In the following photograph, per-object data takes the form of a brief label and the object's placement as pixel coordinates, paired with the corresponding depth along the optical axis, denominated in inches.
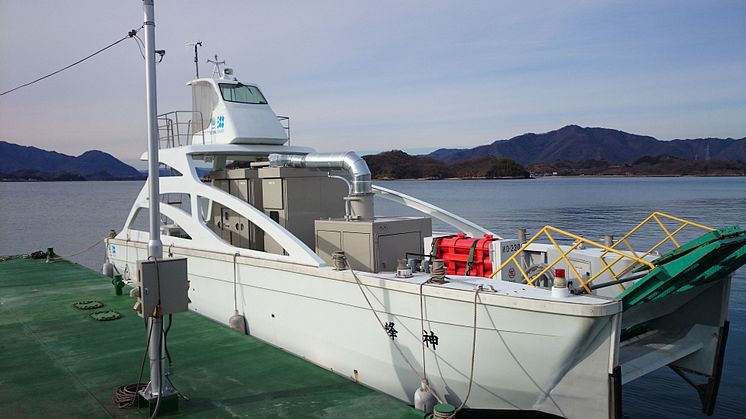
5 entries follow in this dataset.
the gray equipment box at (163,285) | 223.3
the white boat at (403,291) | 241.1
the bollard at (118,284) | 501.4
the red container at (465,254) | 354.6
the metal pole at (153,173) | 228.2
